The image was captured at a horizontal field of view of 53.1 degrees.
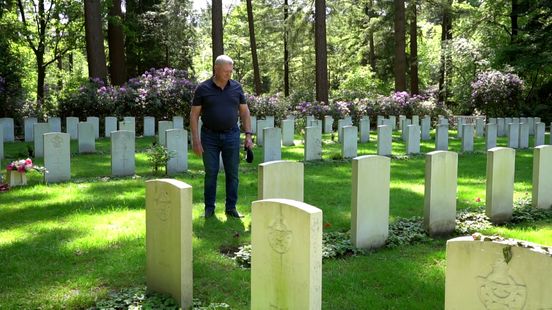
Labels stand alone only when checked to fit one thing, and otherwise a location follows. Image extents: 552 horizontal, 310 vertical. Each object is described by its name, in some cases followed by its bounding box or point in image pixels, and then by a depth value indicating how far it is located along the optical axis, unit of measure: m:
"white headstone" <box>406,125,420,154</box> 14.48
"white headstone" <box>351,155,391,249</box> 5.78
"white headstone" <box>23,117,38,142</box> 16.62
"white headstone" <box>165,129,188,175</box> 10.97
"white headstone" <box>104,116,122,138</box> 16.98
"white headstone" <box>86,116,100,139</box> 15.91
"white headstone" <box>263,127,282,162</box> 11.70
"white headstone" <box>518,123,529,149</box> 16.44
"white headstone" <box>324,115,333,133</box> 20.36
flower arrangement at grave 9.21
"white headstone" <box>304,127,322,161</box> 12.73
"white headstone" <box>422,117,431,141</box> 19.10
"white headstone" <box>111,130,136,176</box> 10.46
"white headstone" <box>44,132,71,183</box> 9.66
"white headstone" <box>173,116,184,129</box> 15.67
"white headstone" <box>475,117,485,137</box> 20.25
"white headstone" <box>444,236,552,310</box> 2.55
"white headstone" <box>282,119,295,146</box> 16.13
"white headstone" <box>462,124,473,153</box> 15.07
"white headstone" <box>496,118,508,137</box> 21.02
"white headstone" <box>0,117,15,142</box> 16.28
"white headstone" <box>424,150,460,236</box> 6.41
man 6.84
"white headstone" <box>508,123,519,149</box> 16.06
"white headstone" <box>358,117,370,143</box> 17.45
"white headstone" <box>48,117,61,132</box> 15.04
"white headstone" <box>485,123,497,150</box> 15.15
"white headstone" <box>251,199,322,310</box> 3.33
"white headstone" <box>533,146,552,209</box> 7.61
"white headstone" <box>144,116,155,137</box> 18.69
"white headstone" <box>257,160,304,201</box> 5.78
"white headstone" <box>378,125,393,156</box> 13.70
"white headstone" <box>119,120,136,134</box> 14.92
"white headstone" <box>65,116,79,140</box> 16.44
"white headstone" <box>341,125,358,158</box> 13.30
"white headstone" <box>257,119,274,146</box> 16.90
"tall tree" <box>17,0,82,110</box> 25.94
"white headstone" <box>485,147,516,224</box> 7.04
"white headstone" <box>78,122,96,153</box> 13.67
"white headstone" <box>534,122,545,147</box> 16.22
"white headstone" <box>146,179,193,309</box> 4.20
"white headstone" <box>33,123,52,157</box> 12.72
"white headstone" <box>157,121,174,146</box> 13.58
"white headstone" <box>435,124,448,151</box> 15.45
